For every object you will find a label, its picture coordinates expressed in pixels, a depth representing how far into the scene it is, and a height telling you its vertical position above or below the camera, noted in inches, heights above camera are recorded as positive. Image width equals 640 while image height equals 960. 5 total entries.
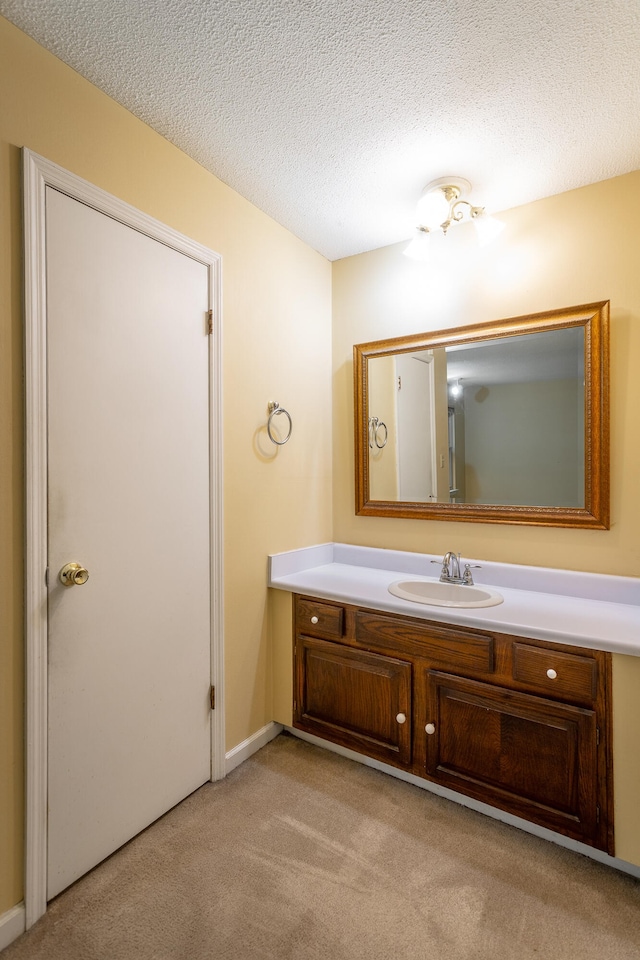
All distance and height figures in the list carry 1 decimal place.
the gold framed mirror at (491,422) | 76.4 +11.1
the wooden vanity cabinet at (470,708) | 59.5 -33.1
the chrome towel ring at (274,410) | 88.0 +14.0
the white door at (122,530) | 55.9 -6.2
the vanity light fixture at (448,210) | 76.2 +45.2
